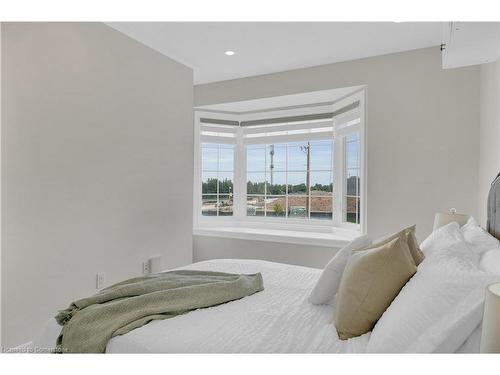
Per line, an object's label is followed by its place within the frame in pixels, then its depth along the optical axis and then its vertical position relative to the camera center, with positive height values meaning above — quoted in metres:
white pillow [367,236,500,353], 0.95 -0.38
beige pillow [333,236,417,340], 1.23 -0.38
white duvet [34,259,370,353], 1.21 -0.58
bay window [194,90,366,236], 3.95 +0.22
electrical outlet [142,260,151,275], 3.12 -0.78
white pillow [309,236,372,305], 1.58 -0.44
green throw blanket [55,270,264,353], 1.34 -0.55
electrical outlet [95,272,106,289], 2.67 -0.77
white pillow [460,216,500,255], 1.42 -0.24
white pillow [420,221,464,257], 1.43 -0.24
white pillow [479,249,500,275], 1.12 -0.27
